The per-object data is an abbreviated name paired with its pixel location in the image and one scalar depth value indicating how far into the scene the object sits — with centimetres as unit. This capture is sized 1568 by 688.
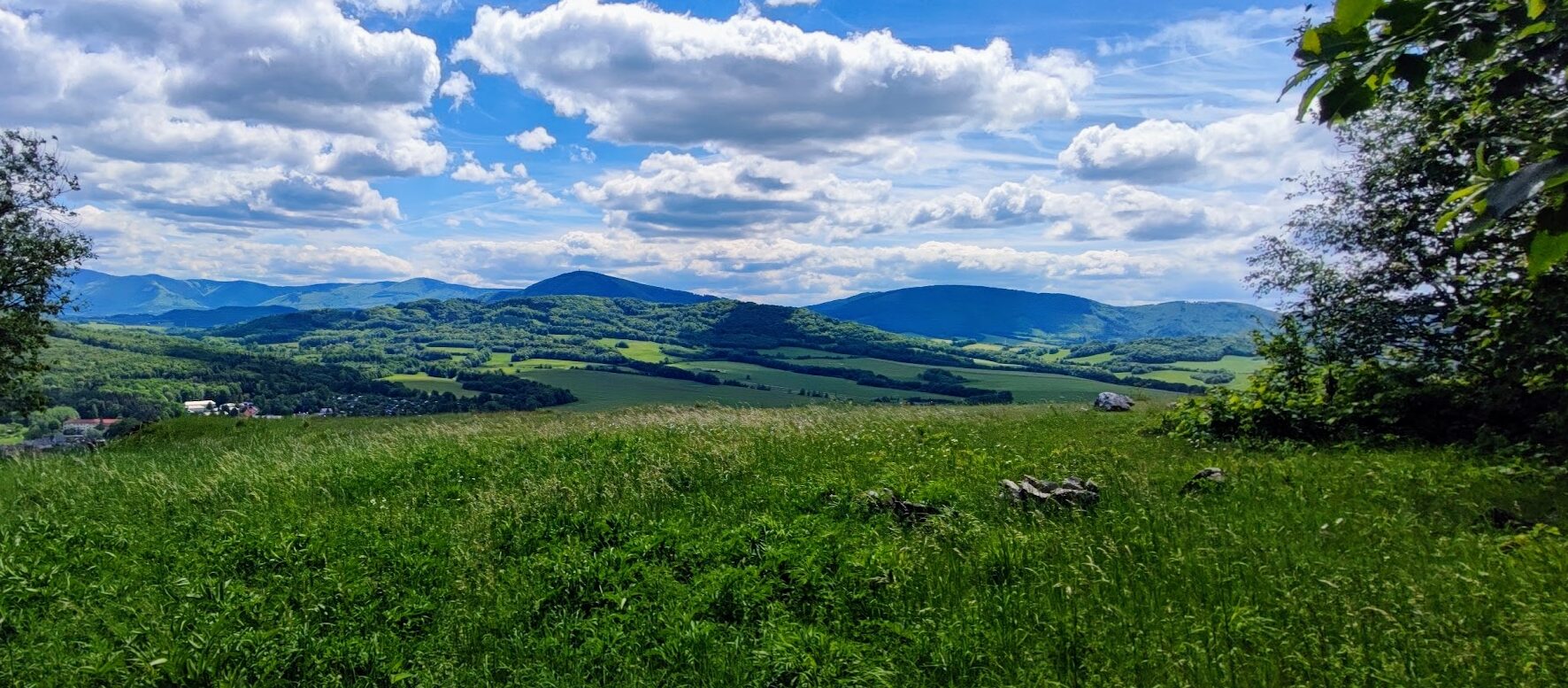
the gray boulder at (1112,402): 2778
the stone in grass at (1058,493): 938
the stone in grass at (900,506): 927
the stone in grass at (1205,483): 1000
